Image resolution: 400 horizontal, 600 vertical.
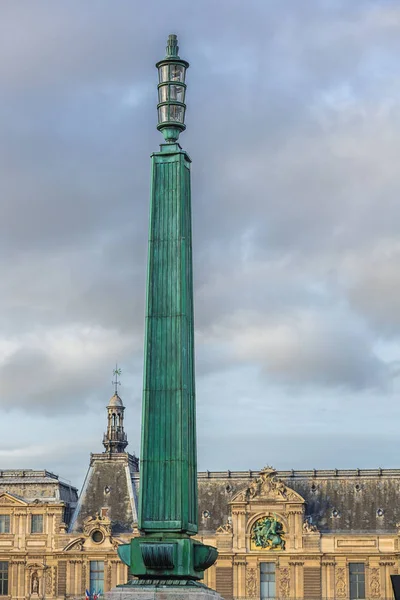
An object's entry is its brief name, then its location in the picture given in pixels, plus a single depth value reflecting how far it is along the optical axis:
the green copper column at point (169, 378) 36.72
